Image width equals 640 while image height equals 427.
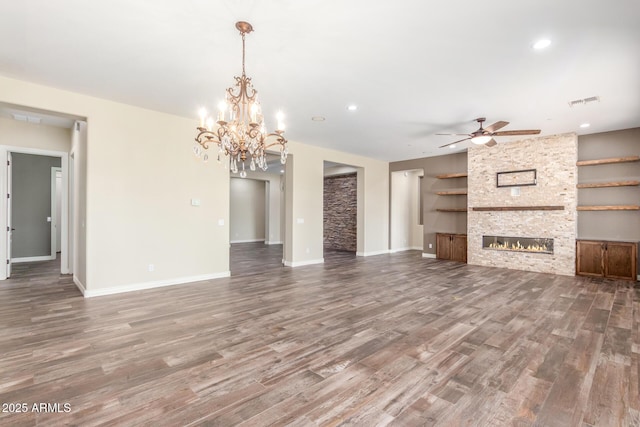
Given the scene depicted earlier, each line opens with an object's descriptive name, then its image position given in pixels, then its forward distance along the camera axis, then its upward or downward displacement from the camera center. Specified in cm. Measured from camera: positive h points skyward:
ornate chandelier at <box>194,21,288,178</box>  312 +88
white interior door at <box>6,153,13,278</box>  561 -7
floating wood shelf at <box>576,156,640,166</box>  589 +106
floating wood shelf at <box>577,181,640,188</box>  589 +59
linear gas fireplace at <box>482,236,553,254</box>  664 -72
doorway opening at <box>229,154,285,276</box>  1219 +11
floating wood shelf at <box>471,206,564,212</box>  646 +11
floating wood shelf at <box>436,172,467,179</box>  816 +104
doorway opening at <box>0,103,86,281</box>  552 +57
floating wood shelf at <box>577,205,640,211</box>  583 +10
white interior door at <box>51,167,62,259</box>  792 -2
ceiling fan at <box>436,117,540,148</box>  516 +141
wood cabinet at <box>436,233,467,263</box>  805 -93
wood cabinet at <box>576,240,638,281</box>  573 -91
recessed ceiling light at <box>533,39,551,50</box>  298 +171
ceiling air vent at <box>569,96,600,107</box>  443 +169
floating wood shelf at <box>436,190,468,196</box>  821 +56
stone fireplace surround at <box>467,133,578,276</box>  634 +32
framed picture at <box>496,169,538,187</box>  680 +81
